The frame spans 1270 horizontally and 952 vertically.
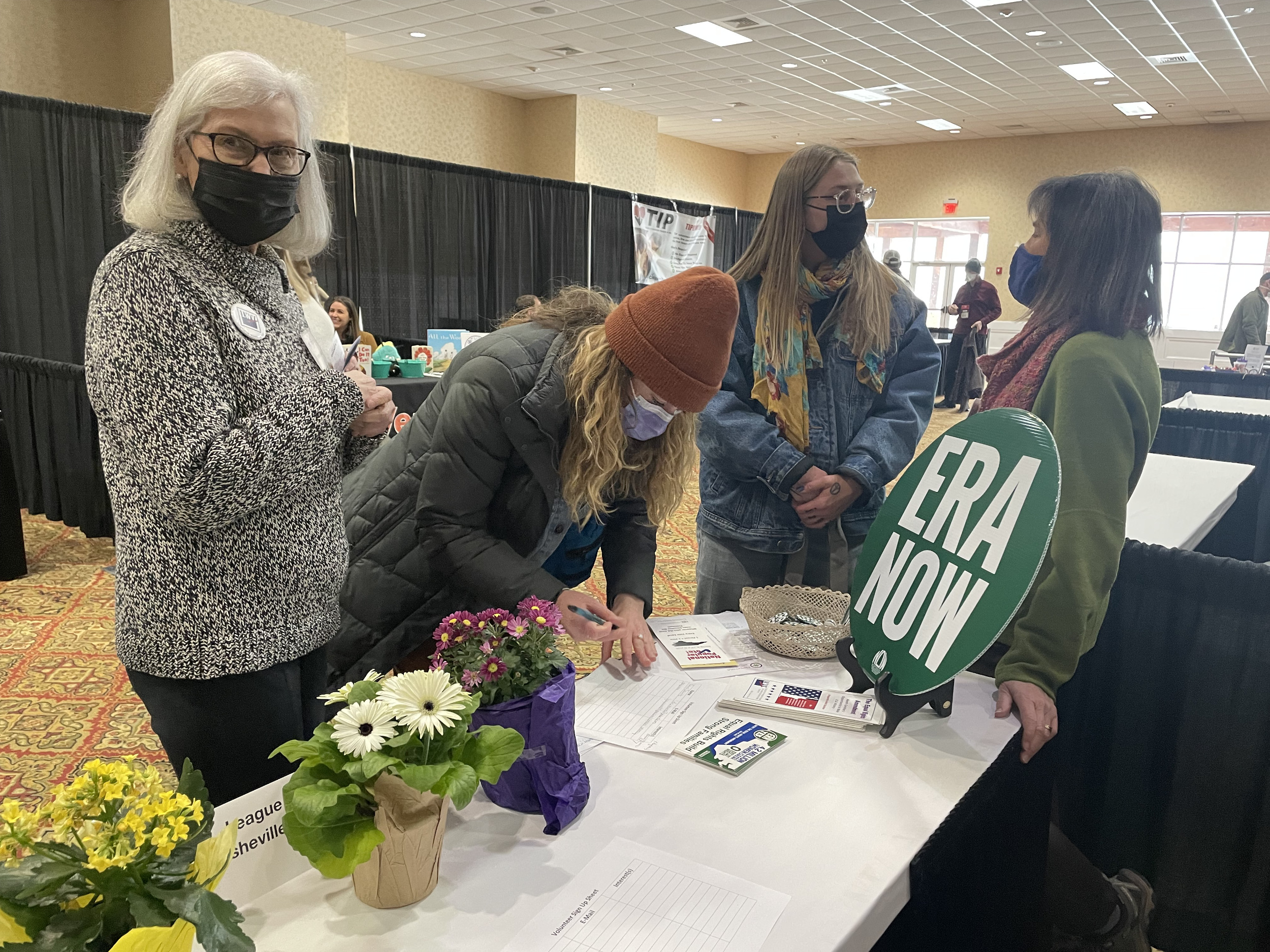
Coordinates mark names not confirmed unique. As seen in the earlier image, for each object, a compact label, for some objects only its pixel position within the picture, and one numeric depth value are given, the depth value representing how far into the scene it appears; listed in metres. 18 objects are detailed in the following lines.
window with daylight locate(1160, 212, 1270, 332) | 12.76
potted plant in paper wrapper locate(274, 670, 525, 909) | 0.78
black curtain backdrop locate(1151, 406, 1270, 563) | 3.10
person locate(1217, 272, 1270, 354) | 8.48
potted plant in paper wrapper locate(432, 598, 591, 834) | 0.95
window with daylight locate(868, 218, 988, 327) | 15.26
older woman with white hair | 1.03
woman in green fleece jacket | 1.24
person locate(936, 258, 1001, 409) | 10.36
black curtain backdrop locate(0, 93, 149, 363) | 5.75
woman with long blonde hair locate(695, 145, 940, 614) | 1.78
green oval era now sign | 1.06
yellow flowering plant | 0.58
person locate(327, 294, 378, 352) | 5.51
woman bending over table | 1.26
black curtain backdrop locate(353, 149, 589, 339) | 8.18
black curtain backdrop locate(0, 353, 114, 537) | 4.29
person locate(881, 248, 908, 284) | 8.21
